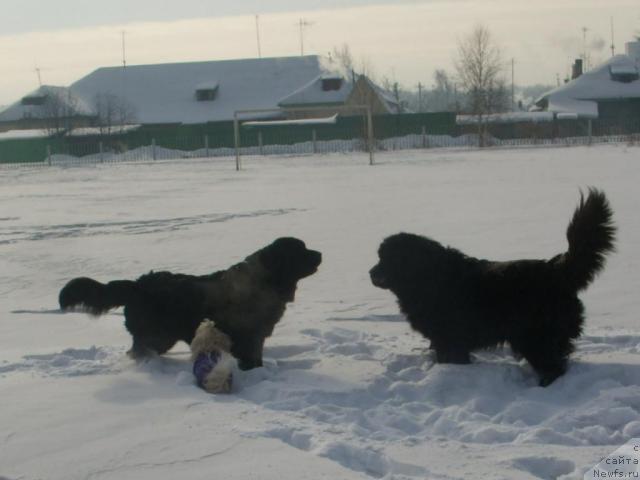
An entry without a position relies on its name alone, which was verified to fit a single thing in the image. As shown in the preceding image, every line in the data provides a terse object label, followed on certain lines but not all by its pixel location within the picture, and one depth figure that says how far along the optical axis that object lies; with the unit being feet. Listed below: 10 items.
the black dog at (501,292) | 16.88
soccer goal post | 118.75
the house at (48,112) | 202.80
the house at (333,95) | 201.87
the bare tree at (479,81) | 174.81
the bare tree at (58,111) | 197.92
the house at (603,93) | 199.99
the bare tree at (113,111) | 208.13
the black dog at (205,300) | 19.06
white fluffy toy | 16.74
